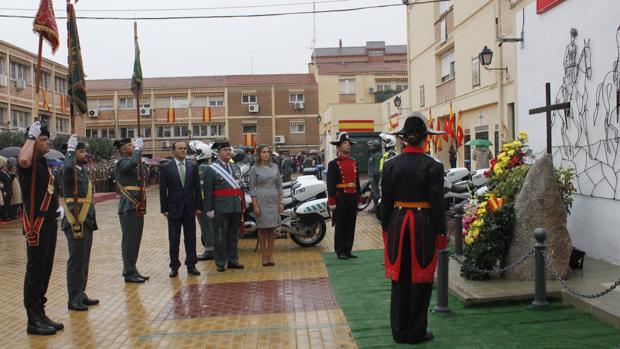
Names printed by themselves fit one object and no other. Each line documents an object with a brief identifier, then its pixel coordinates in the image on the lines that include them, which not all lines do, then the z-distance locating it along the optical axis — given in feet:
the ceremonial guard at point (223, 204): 30.60
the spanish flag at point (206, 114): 193.16
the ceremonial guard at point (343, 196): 32.53
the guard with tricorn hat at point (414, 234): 17.44
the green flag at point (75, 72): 24.34
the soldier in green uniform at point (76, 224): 23.11
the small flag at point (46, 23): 21.98
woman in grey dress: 30.86
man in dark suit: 29.71
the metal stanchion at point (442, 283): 20.47
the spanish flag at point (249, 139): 159.14
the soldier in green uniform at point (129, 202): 28.12
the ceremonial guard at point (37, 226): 20.15
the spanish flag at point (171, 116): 191.99
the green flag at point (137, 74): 31.55
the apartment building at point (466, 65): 55.88
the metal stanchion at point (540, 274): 19.69
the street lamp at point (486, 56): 52.34
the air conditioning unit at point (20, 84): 118.62
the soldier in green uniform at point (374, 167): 50.83
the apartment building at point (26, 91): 115.14
